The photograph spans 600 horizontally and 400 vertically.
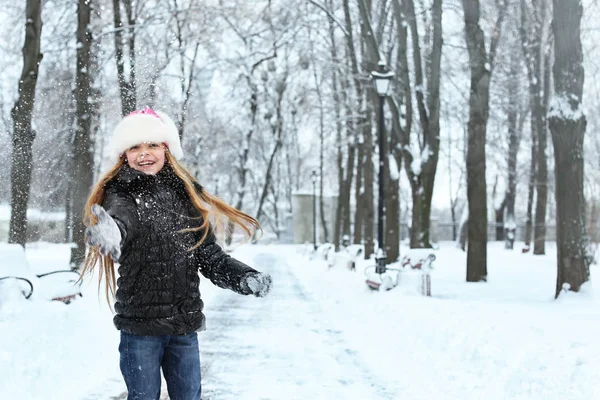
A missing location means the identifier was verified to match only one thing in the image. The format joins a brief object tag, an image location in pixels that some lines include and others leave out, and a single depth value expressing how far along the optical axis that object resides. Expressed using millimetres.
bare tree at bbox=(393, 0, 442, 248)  17203
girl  2914
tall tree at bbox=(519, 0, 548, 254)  22494
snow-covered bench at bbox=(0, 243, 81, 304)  7903
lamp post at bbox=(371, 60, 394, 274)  14453
